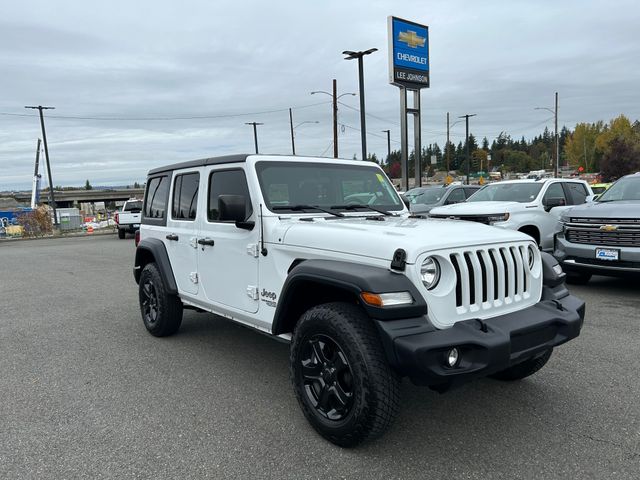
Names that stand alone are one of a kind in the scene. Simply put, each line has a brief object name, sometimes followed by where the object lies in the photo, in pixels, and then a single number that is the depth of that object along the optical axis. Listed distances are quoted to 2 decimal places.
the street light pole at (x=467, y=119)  53.52
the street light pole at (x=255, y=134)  48.76
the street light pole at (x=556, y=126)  49.25
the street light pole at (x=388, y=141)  55.72
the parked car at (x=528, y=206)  9.18
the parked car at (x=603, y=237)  6.89
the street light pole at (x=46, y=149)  32.97
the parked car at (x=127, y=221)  21.84
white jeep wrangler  2.80
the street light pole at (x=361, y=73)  22.62
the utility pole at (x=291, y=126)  48.32
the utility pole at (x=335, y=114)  29.05
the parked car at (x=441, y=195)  14.55
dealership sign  25.73
